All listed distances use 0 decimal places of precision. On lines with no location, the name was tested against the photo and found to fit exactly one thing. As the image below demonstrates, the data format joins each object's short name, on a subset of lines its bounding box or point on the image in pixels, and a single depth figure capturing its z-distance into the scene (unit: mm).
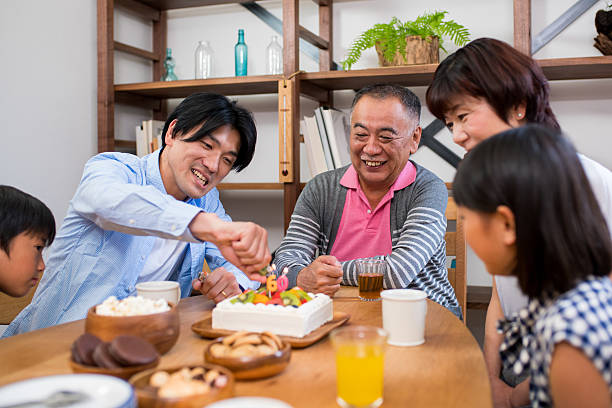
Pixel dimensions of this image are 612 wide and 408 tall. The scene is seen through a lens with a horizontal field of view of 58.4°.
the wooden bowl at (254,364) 889
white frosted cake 1136
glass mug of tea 1561
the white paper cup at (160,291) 1359
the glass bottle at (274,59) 3053
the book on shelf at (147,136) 3211
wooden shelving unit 2609
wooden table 864
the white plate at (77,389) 725
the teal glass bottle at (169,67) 3270
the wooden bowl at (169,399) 721
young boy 1440
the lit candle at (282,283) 1341
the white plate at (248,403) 686
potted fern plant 2682
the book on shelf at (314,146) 2883
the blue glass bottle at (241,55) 3074
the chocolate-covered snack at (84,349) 897
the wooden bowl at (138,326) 984
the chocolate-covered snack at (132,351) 866
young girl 769
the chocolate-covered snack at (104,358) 870
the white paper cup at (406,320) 1136
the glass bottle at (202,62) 3227
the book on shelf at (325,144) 2883
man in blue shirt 1342
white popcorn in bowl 1035
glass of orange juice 814
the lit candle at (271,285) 1287
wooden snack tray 1103
